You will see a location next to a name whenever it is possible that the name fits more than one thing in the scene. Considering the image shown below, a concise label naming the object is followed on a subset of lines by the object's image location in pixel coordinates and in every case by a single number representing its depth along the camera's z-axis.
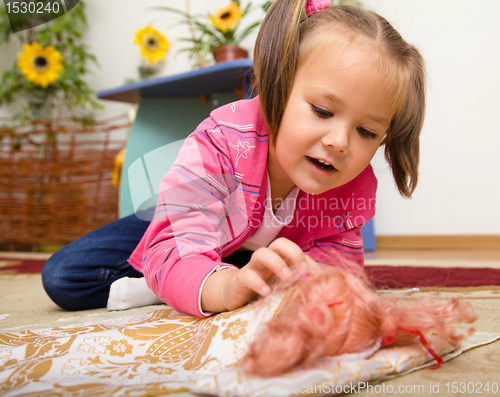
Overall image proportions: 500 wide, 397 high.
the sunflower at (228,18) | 1.27
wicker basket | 1.77
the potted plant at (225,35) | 1.25
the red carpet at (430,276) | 0.79
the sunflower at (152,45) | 1.77
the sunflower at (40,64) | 1.84
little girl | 0.52
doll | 0.30
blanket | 0.29
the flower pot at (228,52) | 1.24
